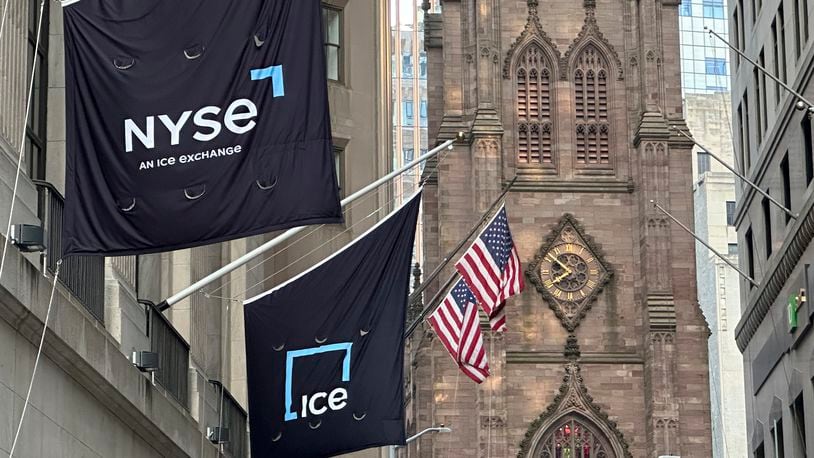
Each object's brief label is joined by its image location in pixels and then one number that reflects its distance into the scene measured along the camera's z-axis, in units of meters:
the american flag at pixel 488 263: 39.03
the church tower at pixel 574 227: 84.38
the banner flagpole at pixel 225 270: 21.33
